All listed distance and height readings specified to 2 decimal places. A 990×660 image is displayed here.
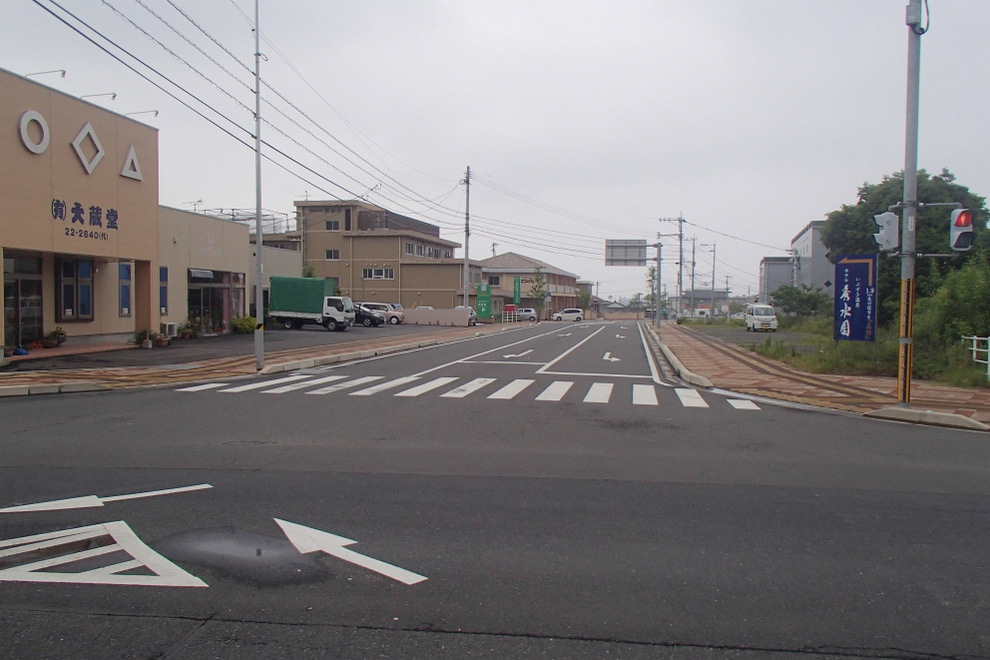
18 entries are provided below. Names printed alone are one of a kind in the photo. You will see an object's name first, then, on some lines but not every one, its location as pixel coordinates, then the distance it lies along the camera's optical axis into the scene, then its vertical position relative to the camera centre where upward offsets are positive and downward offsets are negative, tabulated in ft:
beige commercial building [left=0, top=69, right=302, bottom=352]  66.08 +7.90
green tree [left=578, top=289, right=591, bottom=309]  388.16 +2.86
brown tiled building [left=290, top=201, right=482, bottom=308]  226.79 +13.28
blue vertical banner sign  55.93 +0.85
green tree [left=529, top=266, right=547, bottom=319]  279.57 +4.17
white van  166.71 -2.77
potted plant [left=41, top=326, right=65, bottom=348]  75.36 -4.38
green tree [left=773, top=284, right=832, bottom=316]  190.70 +1.83
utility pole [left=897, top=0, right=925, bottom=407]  40.09 +6.88
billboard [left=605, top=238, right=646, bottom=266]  183.62 +13.66
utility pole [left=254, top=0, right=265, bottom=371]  64.75 +6.49
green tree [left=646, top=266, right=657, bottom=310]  345.19 +10.68
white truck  137.69 -0.57
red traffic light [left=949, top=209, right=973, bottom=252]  38.17 +4.25
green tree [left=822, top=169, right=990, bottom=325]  103.91 +13.80
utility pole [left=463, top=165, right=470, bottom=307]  175.42 +21.92
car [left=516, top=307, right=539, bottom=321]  254.47 -3.86
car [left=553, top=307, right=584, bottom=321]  280.92 -4.34
